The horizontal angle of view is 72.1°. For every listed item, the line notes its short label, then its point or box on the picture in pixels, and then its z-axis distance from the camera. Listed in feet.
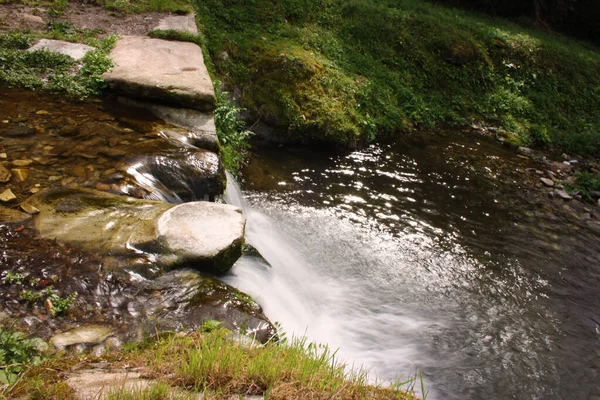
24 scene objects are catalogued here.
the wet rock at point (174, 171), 15.44
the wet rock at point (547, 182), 28.93
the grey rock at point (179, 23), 27.91
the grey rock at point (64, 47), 22.19
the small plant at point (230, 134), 22.63
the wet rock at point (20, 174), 13.64
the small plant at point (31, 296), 9.63
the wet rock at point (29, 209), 12.36
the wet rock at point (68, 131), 16.56
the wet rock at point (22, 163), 14.29
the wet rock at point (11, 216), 11.84
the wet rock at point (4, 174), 13.43
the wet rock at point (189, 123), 18.59
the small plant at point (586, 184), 28.60
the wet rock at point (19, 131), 15.76
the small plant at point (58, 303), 9.53
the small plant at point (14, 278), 9.94
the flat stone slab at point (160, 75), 19.83
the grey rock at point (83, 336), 8.72
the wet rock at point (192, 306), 10.07
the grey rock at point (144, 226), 11.74
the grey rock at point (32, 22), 24.29
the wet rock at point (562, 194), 27.73
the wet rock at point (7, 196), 12.67
